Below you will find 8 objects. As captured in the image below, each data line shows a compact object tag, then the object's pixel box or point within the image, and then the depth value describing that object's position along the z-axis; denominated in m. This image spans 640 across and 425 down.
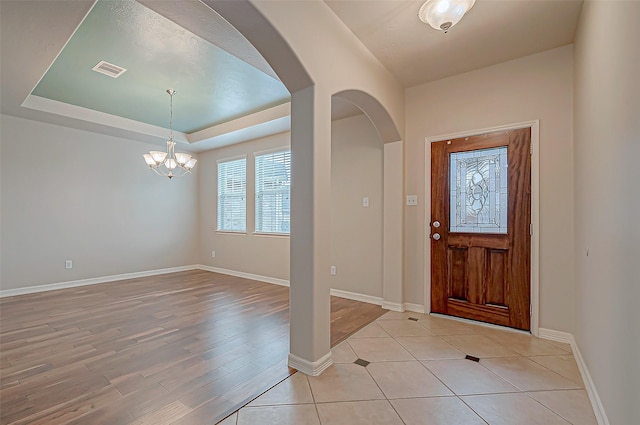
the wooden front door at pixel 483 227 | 2.85
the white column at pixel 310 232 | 2.12
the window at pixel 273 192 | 5.05
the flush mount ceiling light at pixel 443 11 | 1.89
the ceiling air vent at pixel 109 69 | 3.09
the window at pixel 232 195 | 5.74
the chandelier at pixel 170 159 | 4.13
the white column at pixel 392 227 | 3.50
